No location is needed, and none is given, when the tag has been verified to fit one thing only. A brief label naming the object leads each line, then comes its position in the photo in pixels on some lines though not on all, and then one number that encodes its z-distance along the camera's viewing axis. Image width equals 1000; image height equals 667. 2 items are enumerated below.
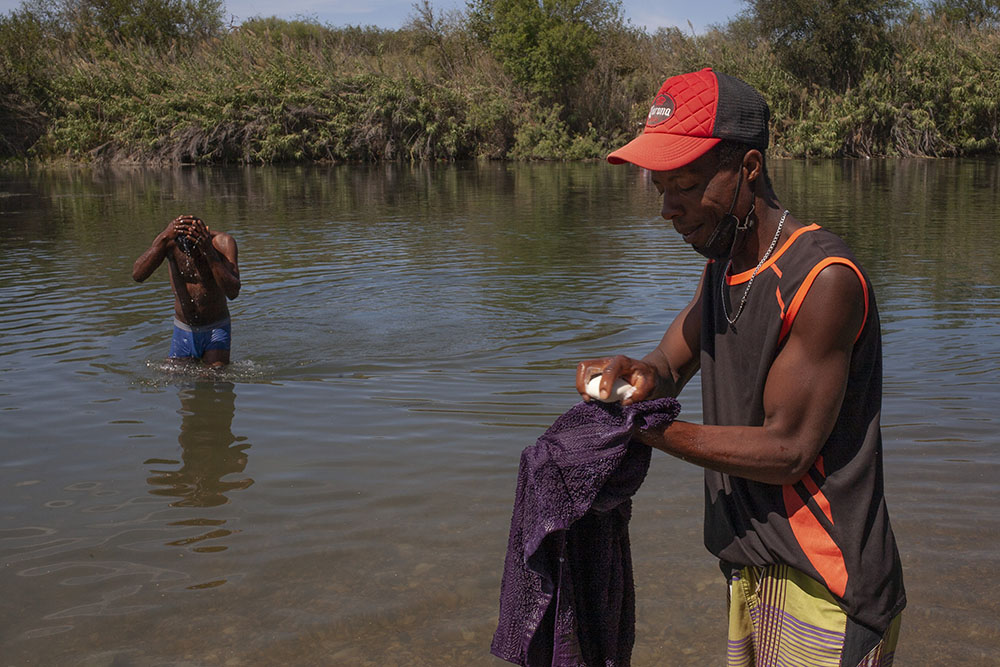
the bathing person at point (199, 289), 7.90
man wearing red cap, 1.99
